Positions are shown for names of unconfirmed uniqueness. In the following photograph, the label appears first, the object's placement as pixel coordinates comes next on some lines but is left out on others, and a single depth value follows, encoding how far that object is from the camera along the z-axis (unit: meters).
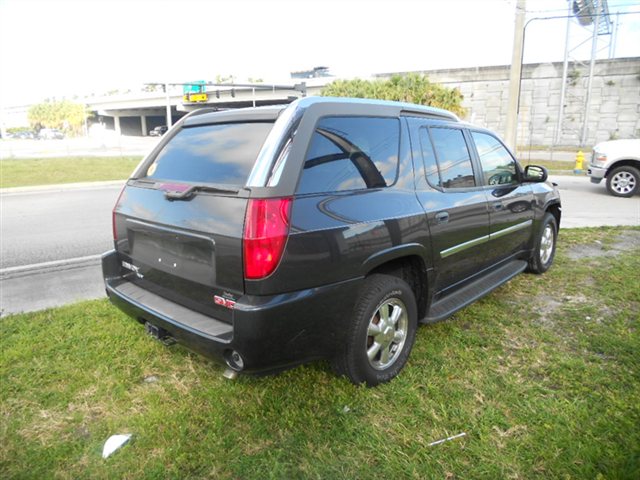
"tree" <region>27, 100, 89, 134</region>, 81.57
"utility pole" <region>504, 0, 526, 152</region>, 14.88
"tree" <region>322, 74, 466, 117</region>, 28.67
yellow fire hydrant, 19.51
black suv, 2.42
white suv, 11.56
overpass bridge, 43.88
